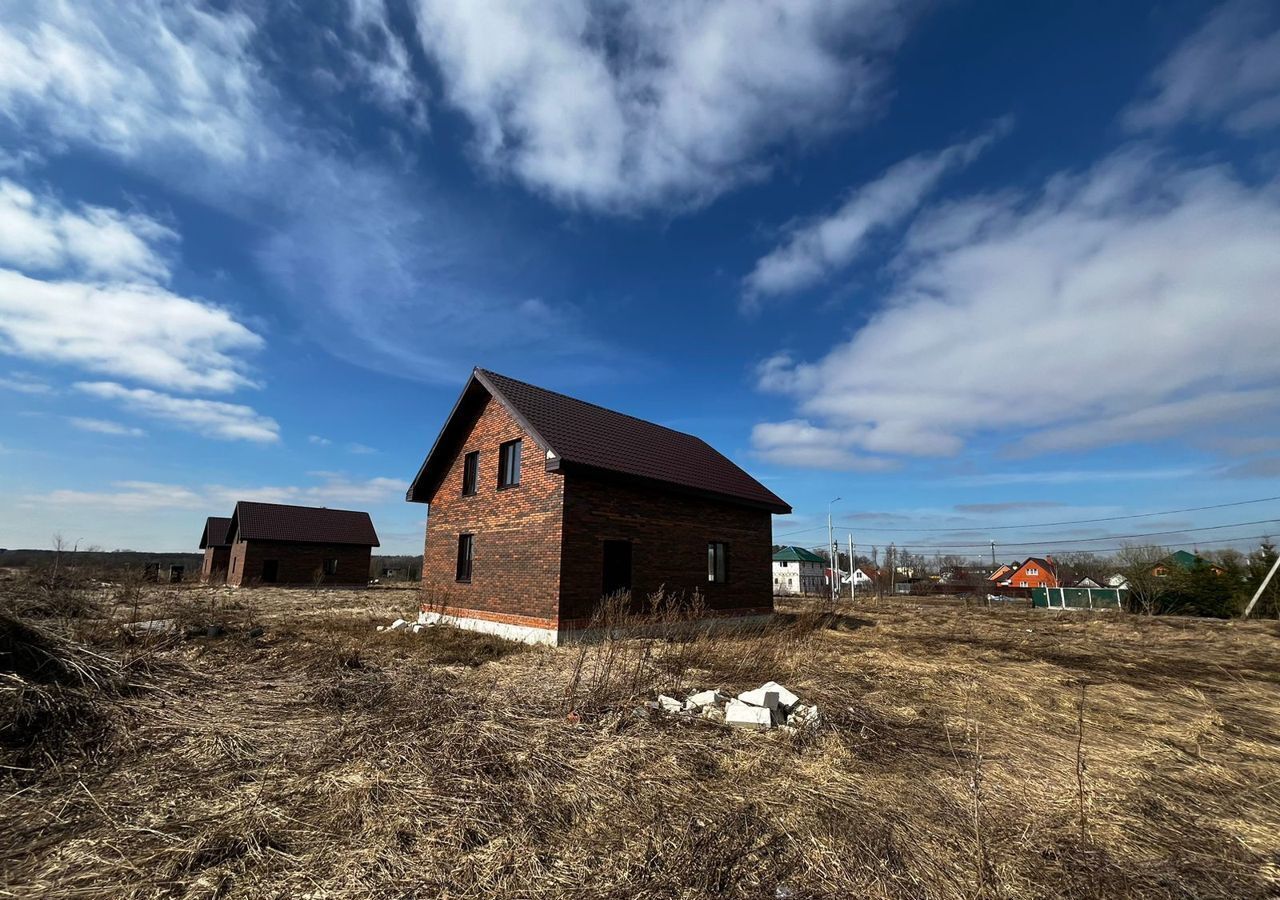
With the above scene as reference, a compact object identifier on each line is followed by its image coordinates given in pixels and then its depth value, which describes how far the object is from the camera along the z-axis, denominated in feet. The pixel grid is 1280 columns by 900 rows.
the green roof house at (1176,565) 85.81
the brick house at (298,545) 111.55
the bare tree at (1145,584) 84.53
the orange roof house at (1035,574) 218.79
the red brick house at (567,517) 42.09
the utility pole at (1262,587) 72.98
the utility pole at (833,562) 124.77
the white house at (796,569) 202.10
